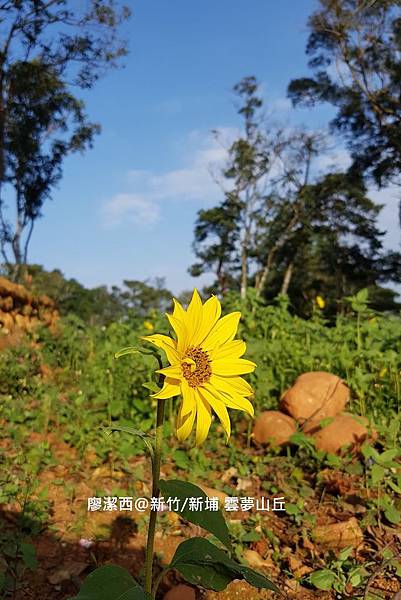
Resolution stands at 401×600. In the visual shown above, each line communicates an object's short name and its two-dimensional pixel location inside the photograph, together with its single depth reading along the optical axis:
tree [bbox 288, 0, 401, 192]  17.14
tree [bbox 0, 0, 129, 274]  13.73
